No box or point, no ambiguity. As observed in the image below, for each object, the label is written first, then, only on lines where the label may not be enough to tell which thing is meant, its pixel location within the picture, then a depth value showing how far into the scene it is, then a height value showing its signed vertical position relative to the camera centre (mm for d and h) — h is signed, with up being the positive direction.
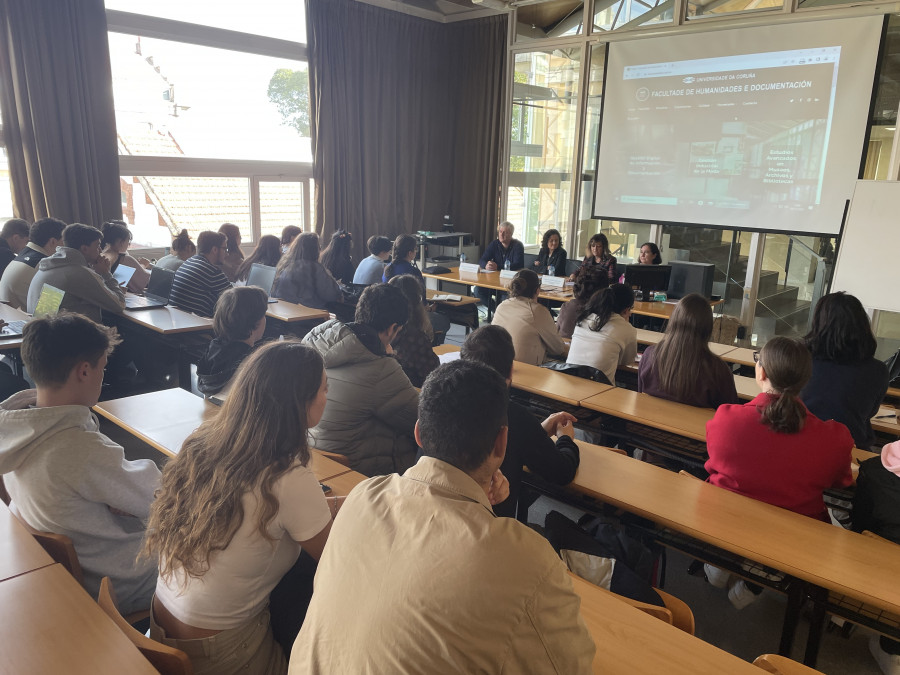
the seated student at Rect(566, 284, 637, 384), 3623 -786
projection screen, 5910 +775
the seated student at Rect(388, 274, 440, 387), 3178 -806
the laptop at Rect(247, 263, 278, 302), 4953 -713
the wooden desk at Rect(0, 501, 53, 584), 1570 -962
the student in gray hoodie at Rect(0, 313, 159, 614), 1641 -756
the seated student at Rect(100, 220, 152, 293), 5094 -562
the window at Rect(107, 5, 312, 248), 6664 +803
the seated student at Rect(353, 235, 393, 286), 5746 -669
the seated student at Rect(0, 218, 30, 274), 5023 -457
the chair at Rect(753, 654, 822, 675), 1410 -1048
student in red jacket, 2105 -829
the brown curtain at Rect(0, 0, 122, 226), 5715 +699
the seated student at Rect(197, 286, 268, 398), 2982 -709
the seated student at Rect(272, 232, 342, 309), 5195 -728
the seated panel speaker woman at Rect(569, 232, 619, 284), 6379 -571
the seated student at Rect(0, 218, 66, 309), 4363 -567
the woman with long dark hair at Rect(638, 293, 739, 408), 2949 -792
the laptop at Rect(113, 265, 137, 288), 5137 -745
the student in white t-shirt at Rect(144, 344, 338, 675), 1359 -730
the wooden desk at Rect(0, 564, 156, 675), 1278 -976
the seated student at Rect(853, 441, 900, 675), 1885 -891
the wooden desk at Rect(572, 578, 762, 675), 1334 -992
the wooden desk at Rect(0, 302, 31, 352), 3439 -881
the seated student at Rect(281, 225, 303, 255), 6348 -472
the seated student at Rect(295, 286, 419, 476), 2398 -778
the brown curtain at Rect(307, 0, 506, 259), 8035 +988
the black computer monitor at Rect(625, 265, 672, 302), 5738 -727
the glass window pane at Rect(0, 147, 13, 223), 6000 -175
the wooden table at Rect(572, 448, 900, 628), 1698 -1009
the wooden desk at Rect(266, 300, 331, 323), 4638 -949
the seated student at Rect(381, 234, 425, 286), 5547 -593
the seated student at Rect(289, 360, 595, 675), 897 -593
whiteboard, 5180 -372
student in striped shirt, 4527 -705
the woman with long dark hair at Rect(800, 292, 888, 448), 2803 -756
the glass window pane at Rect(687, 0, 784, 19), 6270 +1987
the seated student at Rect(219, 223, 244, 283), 5602 -580
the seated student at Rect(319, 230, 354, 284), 6203 -666
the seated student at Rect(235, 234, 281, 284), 5406 -591
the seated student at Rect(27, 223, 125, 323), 3958 -606
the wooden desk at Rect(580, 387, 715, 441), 2777 -1003
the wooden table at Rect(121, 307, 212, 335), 4062 -917
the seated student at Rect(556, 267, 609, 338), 4367 -692
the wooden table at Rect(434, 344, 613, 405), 3180 -1004
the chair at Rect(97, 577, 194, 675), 1265 -959
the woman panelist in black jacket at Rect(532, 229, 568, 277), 7184 -709
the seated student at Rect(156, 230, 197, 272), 5168 -567
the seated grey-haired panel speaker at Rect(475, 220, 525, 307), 7480 -701
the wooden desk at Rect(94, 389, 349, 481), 2348 -985
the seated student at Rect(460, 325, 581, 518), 2053 -826
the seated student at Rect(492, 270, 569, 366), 3945 -808
